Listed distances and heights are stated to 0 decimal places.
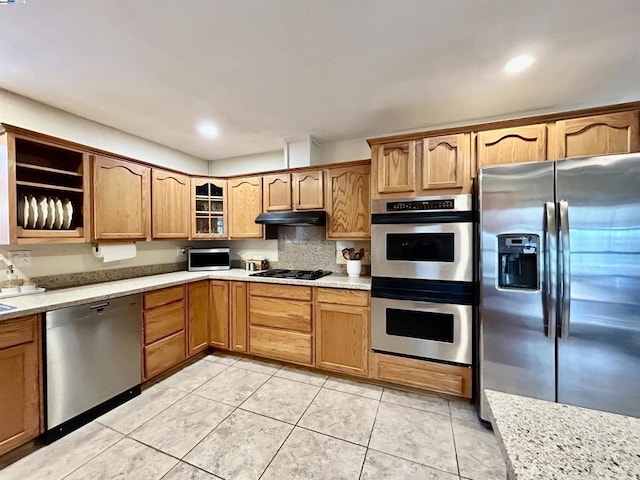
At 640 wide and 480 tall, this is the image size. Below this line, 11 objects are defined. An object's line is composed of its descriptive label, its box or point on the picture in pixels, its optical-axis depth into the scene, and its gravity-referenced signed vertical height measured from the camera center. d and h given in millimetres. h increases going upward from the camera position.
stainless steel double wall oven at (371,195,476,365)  2154 -327
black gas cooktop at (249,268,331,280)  2962 -399
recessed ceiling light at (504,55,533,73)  1808 +1182
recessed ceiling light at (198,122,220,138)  2834 +1188
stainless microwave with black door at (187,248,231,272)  3508 -253
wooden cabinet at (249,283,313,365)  2740 -859
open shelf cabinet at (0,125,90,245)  1954 +405
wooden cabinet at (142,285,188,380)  2490 -869
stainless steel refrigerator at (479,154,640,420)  1645 -280
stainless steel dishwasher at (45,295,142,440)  1867 -904
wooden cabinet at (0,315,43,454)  1653 -886
